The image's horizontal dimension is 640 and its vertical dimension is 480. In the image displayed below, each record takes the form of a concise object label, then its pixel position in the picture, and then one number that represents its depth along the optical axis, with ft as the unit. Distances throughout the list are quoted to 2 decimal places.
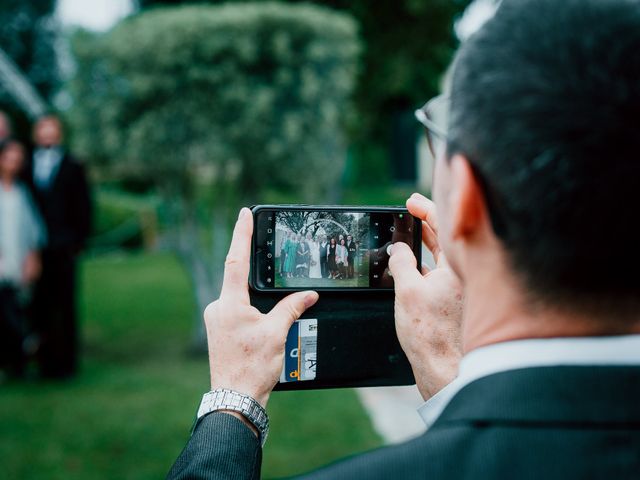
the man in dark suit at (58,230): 20.20
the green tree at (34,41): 56.39
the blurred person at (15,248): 19.69
